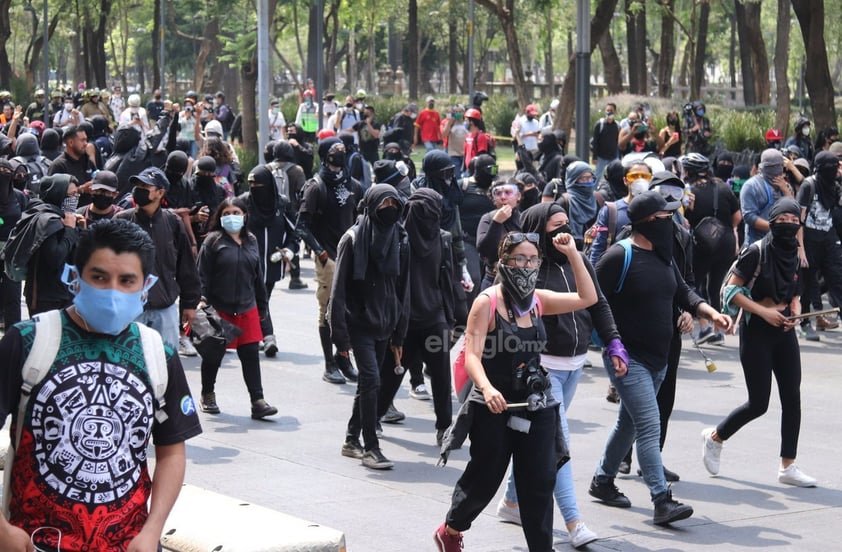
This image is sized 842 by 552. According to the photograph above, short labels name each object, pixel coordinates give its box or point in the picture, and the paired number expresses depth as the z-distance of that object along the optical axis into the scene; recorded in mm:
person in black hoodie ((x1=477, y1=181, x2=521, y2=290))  10430
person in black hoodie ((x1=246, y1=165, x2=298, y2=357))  12312
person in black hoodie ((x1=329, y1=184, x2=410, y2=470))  8625
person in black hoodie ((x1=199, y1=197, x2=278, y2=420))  9945
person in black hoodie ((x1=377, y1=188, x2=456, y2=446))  9180
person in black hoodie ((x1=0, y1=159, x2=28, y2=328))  11242
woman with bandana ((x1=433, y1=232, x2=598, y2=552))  6152
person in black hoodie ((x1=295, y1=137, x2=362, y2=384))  11820
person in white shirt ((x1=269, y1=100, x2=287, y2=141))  27984
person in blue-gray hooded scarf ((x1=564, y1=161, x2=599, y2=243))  12875
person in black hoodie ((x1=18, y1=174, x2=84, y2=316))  8578
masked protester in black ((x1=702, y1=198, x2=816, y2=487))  8195
